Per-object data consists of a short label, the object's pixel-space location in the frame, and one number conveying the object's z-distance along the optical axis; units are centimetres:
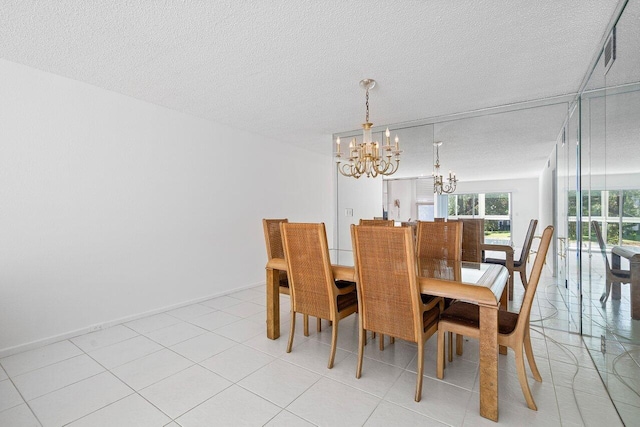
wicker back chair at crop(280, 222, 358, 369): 203
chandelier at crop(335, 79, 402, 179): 262
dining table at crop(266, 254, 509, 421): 153
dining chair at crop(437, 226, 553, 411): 156
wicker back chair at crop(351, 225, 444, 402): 161
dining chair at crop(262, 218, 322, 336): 265
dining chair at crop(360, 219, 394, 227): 329
